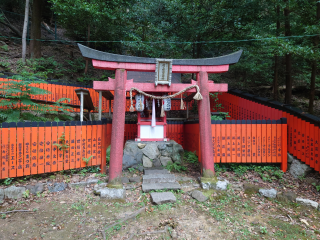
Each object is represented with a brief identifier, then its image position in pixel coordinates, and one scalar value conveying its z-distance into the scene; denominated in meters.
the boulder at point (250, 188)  5.47
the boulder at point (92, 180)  5.40
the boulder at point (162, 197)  4.62
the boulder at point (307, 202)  4.80
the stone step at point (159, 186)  5.19
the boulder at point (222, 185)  5.44
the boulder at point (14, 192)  4.53
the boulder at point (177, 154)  7.00
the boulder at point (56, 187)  4.97
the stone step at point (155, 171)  6.21
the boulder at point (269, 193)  5.24
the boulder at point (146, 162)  6.79
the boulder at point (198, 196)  4.94
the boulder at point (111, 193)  4.88
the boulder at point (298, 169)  6.05
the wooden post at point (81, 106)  6.54
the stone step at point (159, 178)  5.70
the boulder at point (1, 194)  4.46
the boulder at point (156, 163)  6.88
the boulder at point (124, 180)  5.72
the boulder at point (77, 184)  5.20
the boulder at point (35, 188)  4.77
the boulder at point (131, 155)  6.66
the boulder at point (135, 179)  5.77
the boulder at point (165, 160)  6.89
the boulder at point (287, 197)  5.07
